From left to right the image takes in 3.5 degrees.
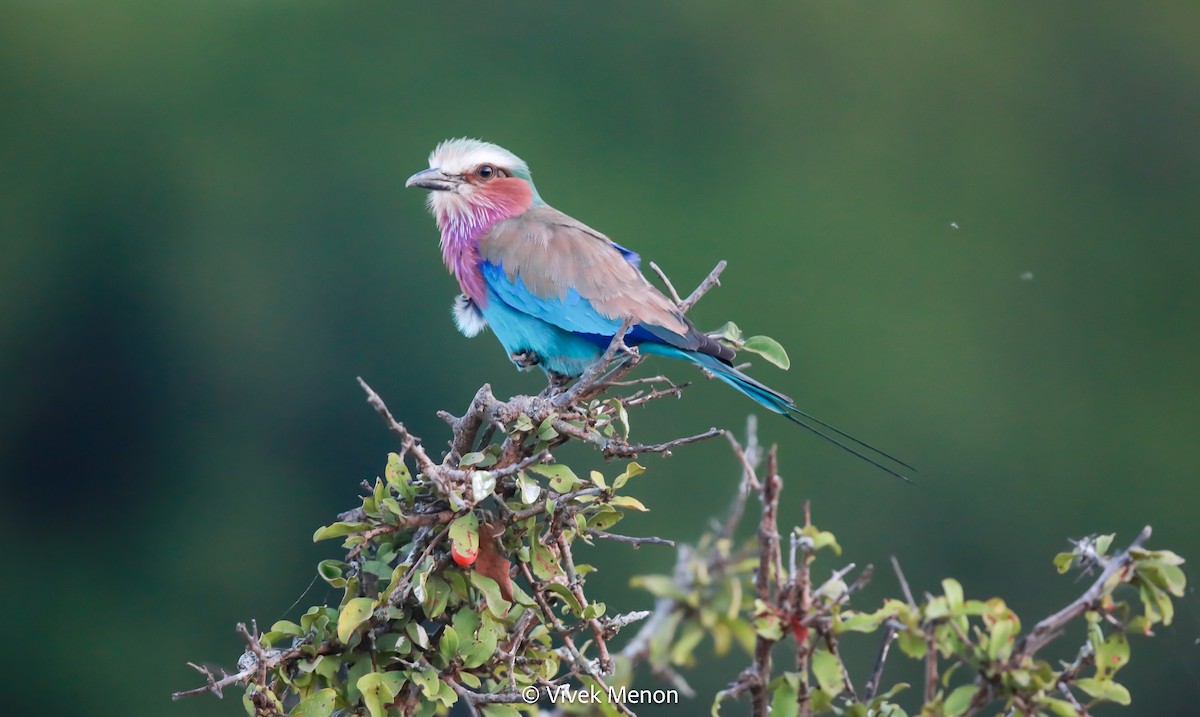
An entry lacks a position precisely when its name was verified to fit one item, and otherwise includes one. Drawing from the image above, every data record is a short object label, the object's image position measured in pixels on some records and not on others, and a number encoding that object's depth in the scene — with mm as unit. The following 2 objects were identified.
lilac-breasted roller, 10945
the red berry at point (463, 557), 10744
